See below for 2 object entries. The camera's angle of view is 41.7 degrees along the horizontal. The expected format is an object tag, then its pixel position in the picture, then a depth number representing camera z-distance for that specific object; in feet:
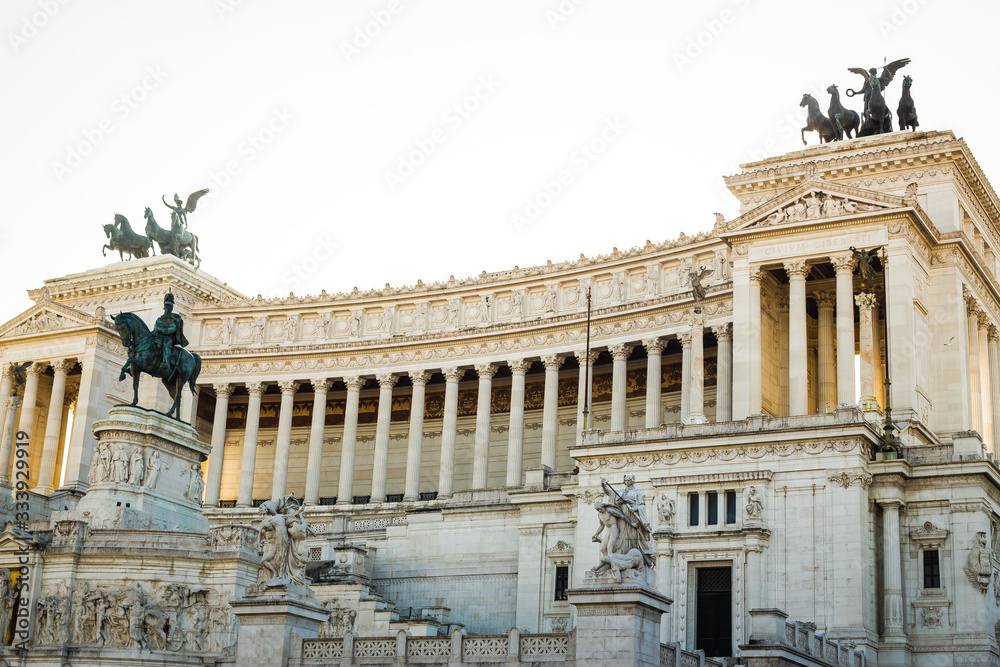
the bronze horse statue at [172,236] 285.84
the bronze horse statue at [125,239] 285.43
